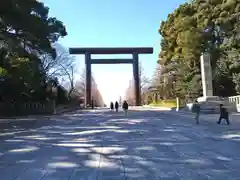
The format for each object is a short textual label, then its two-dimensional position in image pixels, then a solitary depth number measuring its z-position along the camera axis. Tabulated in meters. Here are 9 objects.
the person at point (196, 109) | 9.92
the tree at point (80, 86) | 41.07
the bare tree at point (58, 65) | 23.51
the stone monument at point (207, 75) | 17.45
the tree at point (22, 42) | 11.31
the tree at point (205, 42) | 17.81
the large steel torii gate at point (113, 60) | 30.21
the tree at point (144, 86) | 41.96
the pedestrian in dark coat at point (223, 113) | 9.19
